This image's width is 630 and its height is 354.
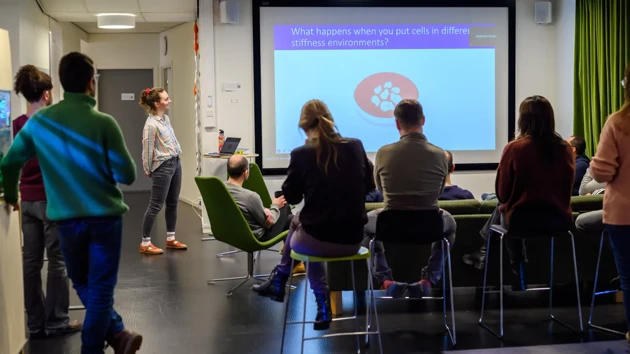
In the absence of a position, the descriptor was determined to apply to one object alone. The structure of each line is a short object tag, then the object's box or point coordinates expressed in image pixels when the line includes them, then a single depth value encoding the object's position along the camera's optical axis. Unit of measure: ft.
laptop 24.31
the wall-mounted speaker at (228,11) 25.23
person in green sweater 10.00
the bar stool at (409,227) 12.32
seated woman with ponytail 11.10
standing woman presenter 20.80
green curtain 24.11
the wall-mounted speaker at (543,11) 26.81
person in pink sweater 11.02
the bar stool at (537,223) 12.71
